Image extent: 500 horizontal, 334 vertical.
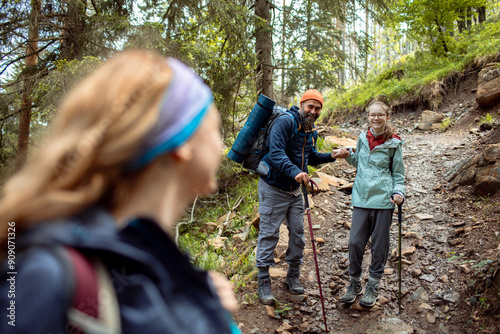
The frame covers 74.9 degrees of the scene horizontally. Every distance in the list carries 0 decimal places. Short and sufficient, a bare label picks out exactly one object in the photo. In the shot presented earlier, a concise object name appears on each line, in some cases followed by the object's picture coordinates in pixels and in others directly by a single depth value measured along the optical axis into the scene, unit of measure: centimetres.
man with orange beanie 392
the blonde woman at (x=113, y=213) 59
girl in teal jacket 382
